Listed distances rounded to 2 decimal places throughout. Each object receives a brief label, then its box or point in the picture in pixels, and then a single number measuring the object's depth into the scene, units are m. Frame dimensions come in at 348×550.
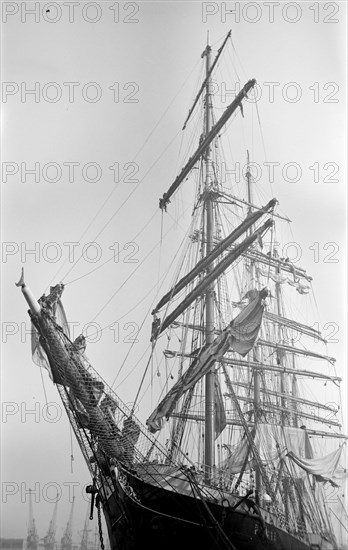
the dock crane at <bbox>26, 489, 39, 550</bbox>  102.50
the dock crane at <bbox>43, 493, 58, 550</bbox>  108.53
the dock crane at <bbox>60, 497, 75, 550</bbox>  109.01
